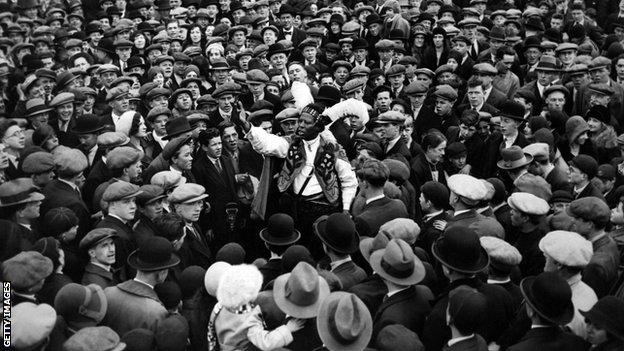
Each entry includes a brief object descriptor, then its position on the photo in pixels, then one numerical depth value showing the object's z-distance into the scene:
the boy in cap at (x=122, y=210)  5.91
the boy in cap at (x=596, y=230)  5.27
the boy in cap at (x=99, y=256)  5.30
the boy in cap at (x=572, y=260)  4.71
